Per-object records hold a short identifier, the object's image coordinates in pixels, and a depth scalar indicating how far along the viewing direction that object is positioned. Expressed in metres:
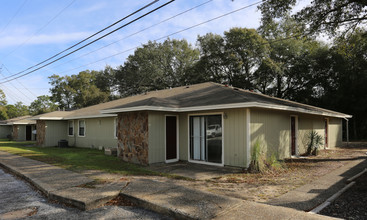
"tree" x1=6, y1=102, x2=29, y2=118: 55.17
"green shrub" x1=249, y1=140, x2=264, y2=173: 7.93
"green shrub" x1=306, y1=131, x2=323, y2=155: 12.40
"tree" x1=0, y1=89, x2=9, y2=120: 43.27
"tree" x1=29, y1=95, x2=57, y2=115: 56.91
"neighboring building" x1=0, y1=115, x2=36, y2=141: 26.39
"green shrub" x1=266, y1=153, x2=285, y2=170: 8.26
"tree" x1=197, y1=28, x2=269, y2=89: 26.67
